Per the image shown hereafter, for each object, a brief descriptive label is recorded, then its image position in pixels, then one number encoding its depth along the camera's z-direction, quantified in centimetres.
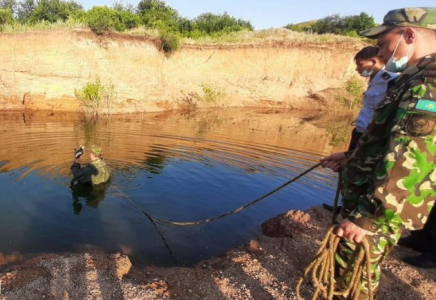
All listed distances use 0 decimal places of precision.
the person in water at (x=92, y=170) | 649
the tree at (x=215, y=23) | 3017
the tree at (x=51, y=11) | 2637
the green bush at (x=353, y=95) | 2714
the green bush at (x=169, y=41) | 2222
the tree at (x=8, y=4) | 3073
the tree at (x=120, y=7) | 2849
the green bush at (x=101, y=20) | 1942
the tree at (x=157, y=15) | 2422
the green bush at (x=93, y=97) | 1697
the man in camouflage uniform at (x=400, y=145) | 173
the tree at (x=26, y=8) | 2956
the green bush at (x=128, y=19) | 2245
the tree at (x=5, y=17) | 2029
